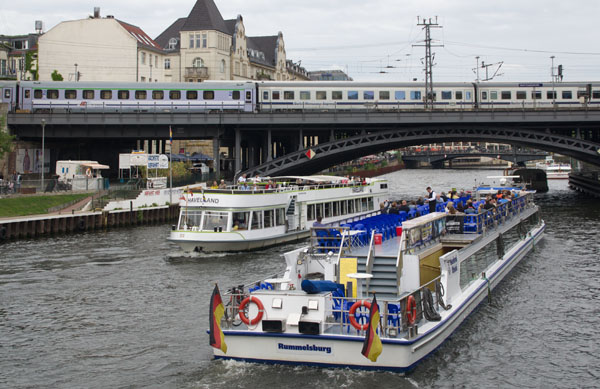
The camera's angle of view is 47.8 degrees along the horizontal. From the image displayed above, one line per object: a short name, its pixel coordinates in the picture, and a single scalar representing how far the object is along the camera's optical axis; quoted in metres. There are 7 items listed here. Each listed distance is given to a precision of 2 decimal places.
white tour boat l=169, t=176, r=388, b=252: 36.50
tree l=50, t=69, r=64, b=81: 89.94
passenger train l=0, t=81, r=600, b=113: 67.75
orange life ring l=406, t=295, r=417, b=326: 17.50
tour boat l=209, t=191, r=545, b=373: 17.14
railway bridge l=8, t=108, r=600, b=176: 65.69
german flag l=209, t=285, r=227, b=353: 17.39
